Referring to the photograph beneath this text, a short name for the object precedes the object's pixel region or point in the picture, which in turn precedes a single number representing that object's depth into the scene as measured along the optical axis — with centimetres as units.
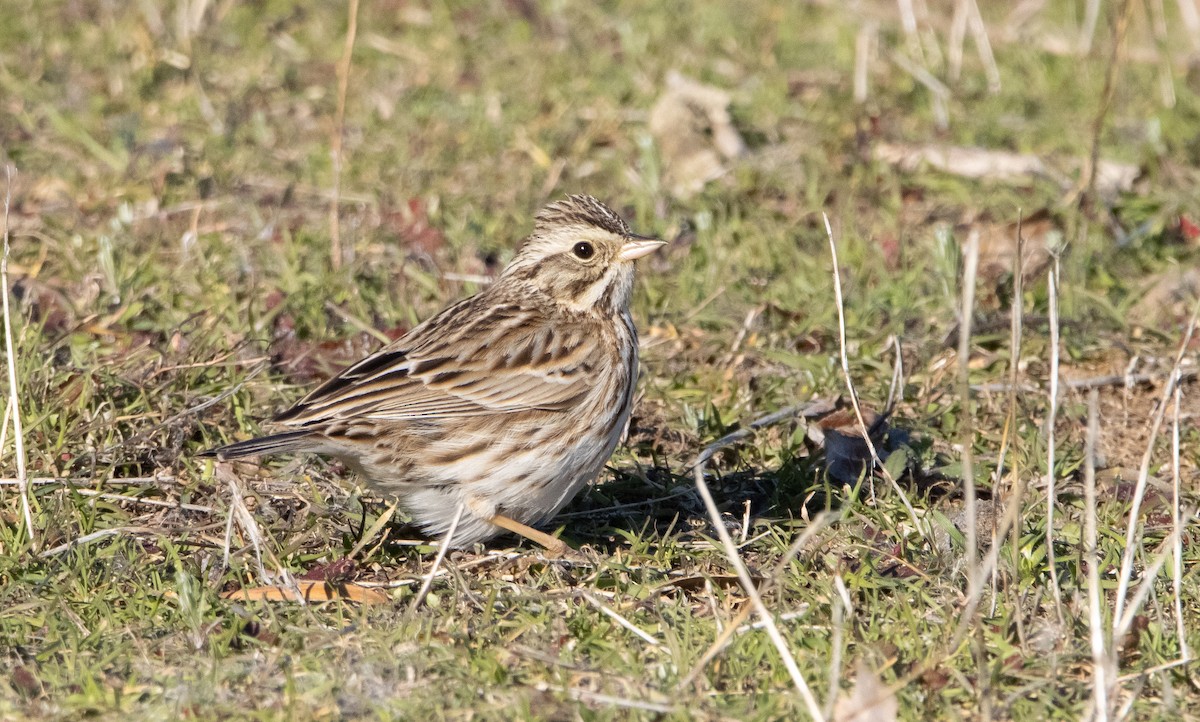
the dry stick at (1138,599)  886
